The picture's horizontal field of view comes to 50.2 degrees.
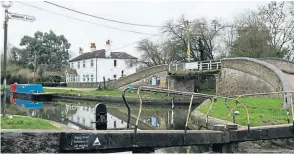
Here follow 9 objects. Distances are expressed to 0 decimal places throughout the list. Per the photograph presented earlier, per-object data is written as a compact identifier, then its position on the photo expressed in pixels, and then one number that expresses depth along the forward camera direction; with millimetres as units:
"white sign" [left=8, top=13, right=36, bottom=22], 7629
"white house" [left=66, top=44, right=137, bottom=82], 48719
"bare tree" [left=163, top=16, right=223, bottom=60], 35438
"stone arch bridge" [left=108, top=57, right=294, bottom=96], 20594
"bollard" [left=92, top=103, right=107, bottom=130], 6559
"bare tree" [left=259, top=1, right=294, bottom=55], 31664
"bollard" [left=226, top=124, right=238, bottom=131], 7851
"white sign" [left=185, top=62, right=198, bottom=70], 28328
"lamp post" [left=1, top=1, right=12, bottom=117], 7809
